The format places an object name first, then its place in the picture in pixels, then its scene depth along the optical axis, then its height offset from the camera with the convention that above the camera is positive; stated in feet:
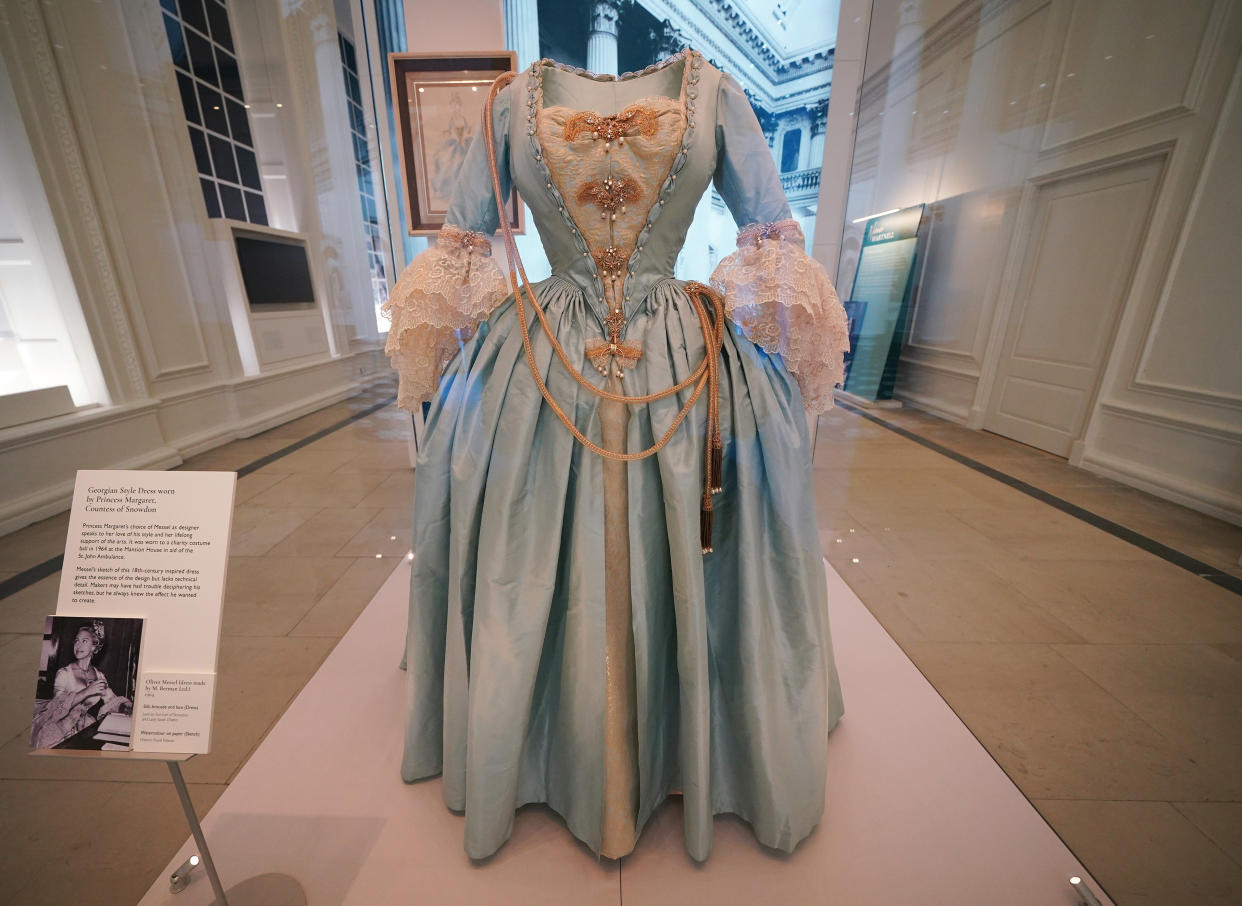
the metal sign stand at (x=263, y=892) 3.10 -3.67
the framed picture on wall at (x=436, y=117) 6.16 +2.36
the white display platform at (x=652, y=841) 3.17 -3.66
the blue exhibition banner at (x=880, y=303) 15.47 +0.08
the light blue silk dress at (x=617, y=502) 3.00 -1.21
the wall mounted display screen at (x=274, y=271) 12.56 +0.76
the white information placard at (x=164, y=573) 2.16 -1.18
